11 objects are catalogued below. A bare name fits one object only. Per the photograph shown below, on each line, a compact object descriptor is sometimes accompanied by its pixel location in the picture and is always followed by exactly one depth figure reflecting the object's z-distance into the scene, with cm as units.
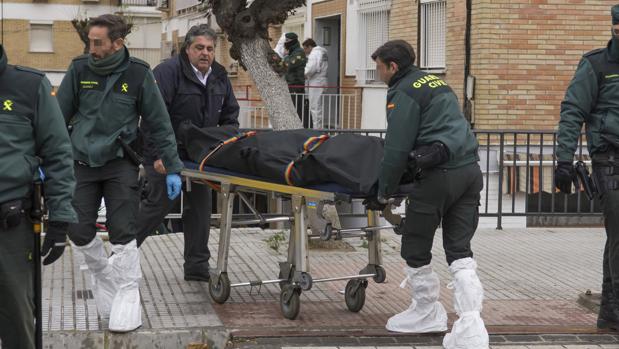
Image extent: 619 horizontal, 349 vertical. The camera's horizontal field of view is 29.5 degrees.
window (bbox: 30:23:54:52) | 5209
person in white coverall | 2159
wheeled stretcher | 762
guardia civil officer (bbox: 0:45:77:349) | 526
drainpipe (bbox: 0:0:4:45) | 5088
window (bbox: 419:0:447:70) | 1780
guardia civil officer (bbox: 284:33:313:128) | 2028
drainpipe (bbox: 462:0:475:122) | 1606
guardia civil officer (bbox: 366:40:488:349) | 696
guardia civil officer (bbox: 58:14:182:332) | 727
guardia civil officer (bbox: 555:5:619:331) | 733
